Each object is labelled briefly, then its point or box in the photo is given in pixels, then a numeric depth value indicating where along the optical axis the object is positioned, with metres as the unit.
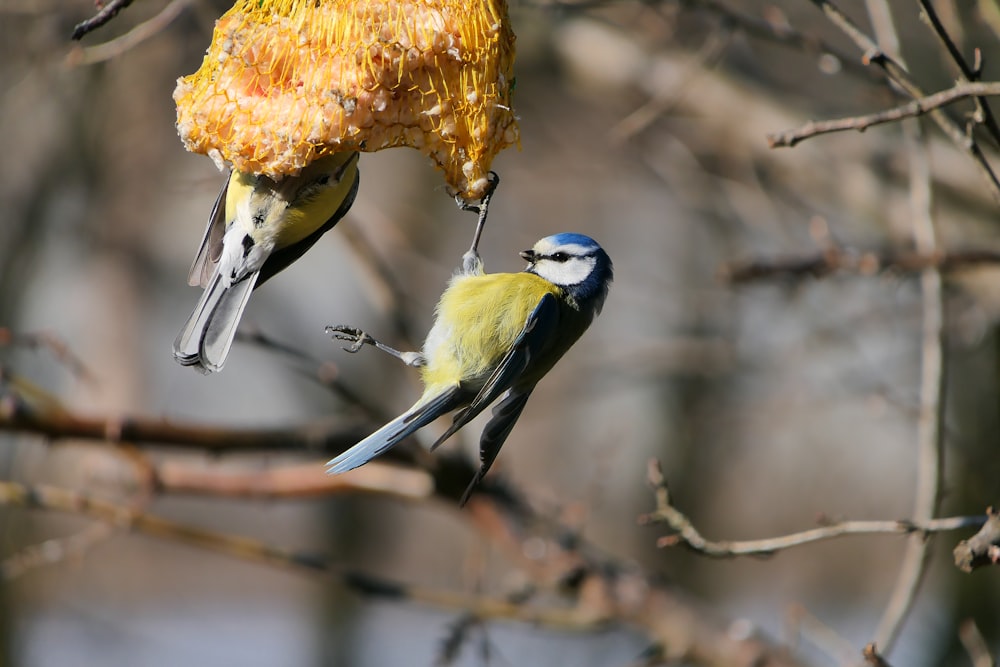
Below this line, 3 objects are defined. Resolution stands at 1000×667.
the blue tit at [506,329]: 5.02
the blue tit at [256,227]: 4.49
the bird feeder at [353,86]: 4.10
